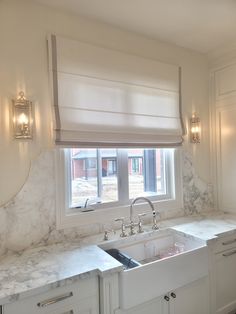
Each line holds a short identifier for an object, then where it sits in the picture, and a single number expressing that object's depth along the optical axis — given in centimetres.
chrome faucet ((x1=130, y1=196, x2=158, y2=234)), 225
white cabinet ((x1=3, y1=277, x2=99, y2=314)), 132
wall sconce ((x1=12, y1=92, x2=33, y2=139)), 182
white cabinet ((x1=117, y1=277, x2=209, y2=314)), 171
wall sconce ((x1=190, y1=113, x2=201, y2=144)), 279
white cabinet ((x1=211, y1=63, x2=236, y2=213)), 274
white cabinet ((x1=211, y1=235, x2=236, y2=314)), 211
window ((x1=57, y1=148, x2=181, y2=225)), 216
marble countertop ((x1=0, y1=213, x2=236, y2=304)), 133
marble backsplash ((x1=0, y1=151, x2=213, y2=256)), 180
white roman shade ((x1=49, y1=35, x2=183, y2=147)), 198
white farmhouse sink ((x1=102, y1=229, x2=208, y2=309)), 161
